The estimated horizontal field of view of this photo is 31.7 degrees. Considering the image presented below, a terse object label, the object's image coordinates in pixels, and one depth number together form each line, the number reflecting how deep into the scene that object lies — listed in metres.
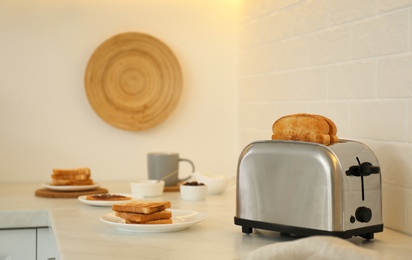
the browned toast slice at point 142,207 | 1.53
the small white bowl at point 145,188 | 2.06
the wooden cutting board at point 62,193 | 2.05
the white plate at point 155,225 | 1.50
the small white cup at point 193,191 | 2.03
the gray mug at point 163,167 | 2.22
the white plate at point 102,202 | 1.87
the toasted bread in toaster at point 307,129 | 1.45
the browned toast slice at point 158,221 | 1.53
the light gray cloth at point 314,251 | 0.91
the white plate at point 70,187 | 2.09
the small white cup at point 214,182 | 2.17
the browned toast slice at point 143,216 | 1.53
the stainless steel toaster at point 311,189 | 1.36
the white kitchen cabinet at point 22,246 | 1.83
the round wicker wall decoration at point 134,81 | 2.47
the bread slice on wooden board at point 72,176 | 2.14
